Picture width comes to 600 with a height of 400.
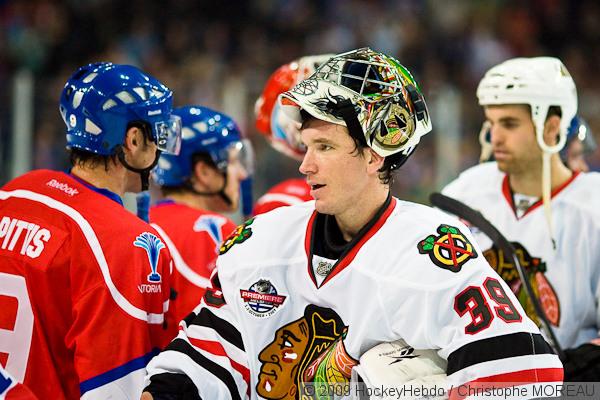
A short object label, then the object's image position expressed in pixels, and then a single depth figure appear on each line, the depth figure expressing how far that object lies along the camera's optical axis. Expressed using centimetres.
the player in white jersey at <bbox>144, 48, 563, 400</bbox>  434
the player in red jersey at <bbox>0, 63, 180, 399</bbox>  492
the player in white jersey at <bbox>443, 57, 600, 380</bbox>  649
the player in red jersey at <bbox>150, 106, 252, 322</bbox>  655
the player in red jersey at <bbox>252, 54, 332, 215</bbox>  791
